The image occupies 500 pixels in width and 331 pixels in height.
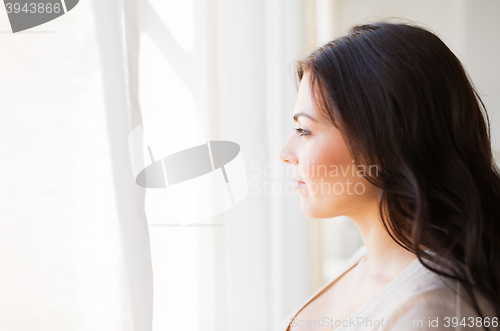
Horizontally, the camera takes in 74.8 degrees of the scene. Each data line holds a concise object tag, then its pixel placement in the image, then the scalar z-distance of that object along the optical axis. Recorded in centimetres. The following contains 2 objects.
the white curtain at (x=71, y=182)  54
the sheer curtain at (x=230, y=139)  76
